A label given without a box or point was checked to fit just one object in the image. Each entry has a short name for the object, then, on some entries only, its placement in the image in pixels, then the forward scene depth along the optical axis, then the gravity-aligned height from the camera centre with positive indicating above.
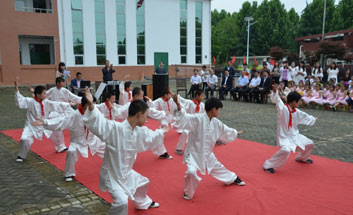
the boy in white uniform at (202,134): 4.29 -0.92
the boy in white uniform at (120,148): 3.33 -0.90
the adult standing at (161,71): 16.03 -0.18
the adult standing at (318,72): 16.42 -0.27
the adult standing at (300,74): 15.74 -0.36
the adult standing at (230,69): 15.83 -0.09
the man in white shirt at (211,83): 15.57 -0.79
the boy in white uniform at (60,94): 7.55 -0.65
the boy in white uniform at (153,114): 5.90 -1.00
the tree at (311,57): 21.56 +0.68
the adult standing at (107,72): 12.78 -0.20
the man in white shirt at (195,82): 15.98 -0.74
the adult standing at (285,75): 15.20 -0.39
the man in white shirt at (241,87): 14.82 -0.94
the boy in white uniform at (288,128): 5.15 -1.03
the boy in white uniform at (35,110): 5.90 -0.86
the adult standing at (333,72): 15.85 -0.29
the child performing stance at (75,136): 4.91 -1.14
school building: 21.22 +2.43
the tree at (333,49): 18.59 +1.06
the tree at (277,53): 22.50 +1.01
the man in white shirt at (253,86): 14.34 -0.86
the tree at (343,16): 40.59 +6.63
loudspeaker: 12.02 -0.60
